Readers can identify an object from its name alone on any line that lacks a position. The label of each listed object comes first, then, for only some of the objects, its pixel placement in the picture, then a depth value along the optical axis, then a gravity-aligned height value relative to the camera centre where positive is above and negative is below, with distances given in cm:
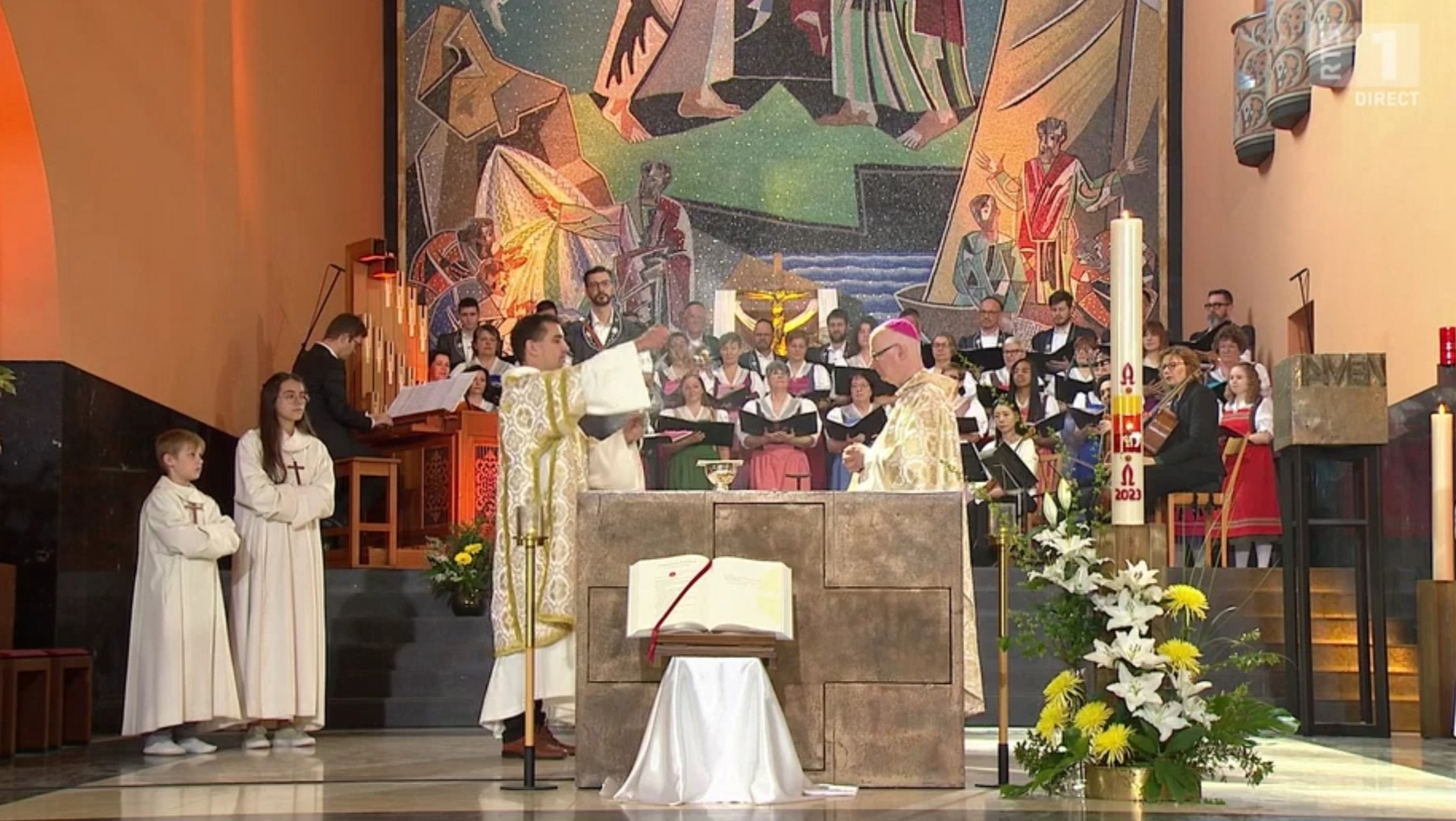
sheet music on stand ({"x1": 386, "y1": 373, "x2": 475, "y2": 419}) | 1291 +102
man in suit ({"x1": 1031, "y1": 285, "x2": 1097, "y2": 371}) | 1675 +184
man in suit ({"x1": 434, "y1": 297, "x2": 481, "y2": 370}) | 1686 +184
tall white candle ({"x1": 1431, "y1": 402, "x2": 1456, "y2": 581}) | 1026 +22
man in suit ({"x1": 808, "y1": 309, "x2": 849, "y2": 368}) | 1716 +182
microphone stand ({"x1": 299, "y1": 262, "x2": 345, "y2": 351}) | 1422 +185
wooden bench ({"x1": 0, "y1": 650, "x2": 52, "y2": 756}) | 864 -65
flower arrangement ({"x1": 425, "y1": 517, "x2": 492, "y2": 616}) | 1117 -12
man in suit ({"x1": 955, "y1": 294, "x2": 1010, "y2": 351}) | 1761 +197
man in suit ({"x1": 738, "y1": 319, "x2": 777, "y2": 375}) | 1728 +176
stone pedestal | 1016 +72
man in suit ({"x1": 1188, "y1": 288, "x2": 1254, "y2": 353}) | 1527 +178
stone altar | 675 -25
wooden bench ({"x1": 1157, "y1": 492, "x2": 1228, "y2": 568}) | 1273 +28
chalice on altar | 685 +27
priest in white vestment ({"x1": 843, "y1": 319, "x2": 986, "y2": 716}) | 770 +44
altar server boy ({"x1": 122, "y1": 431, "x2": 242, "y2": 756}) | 885 -29
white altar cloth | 613 -59
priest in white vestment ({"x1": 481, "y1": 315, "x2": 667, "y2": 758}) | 778 +23
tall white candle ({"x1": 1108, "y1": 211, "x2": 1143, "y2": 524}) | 602 +56
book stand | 625 -30
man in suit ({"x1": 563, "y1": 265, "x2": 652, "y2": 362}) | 1741 +203
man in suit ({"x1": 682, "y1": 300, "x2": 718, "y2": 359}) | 1788 +199
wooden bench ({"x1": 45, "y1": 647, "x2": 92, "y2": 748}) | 911 -67
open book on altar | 636 -15
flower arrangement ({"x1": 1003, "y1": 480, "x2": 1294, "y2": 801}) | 606 -45
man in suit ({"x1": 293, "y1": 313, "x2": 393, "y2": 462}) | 1286 +111
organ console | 1305 +68
